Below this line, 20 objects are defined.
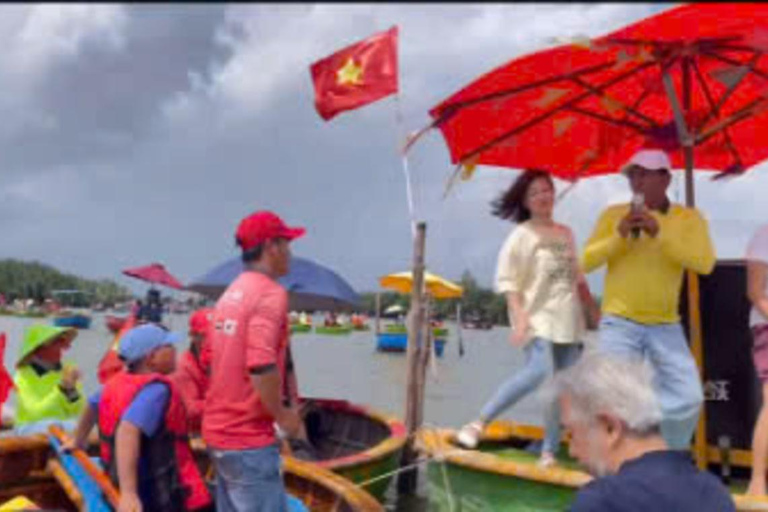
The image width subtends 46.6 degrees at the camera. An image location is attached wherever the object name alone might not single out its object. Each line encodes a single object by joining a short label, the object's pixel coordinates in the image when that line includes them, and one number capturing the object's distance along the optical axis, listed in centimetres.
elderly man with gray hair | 208
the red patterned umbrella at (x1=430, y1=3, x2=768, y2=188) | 446
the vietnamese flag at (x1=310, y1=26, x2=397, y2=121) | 823
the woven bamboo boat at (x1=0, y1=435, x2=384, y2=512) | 525
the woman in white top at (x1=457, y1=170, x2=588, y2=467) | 508
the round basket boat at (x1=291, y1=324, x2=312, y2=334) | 6336
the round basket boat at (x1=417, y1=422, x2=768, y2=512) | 484
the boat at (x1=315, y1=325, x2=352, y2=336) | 6688
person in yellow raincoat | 637
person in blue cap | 380
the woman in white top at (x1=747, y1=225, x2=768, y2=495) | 422
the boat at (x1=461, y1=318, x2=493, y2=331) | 8799
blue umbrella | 1168
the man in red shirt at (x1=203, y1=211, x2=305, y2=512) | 354
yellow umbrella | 2841
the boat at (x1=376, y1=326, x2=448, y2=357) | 4844
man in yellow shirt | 441
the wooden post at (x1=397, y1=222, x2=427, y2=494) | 899
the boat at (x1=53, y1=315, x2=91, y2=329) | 5660
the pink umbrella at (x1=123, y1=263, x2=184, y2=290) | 1714
